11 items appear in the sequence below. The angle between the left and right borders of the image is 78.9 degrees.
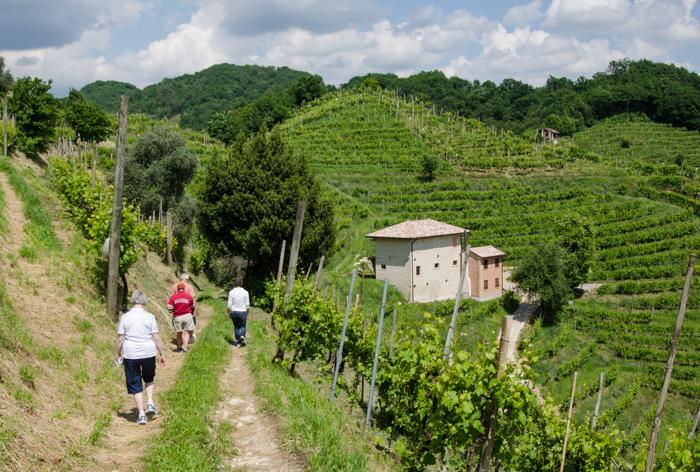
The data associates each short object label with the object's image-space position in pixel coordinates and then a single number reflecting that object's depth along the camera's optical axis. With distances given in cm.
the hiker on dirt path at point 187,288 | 930
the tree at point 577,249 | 2931
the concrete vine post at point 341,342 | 732
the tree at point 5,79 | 3322
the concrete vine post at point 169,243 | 1812
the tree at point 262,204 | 1825
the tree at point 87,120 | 3694
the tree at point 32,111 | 2400
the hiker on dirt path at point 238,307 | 977
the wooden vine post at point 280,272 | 1252
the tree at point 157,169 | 2528
